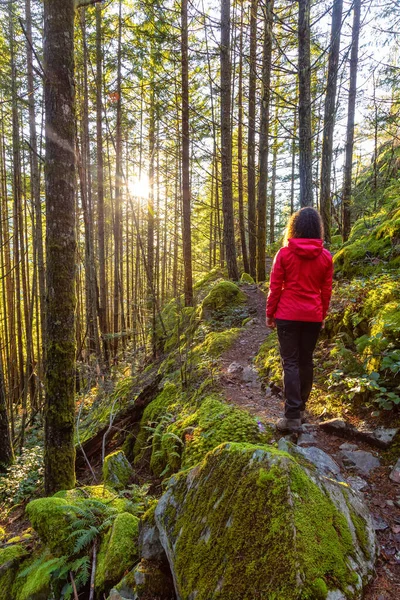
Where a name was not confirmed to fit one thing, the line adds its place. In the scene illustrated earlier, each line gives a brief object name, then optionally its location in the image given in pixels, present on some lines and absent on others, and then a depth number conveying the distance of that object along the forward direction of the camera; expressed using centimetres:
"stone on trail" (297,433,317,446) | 304
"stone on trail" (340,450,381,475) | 270
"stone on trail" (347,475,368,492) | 248
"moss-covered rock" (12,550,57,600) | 234
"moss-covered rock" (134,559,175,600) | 191
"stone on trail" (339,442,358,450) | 292
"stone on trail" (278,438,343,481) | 249
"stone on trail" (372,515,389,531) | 210
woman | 319
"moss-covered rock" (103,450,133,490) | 368
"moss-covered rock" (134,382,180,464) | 454
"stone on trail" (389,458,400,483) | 251
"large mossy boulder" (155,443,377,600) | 143
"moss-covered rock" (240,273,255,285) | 1071
